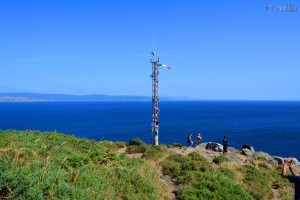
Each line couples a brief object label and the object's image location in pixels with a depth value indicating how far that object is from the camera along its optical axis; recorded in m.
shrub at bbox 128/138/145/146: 28.29
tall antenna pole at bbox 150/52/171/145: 30.70
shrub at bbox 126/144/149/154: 24.27
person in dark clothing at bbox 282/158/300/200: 10.08
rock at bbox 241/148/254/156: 33.22
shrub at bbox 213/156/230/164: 23.73
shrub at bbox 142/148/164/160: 21.41
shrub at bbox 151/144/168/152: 25.18
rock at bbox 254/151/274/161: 33.13
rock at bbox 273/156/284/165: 33.58
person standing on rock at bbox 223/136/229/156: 29.27
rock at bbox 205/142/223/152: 31.91
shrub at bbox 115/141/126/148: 26.47
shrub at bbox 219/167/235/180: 19.60
